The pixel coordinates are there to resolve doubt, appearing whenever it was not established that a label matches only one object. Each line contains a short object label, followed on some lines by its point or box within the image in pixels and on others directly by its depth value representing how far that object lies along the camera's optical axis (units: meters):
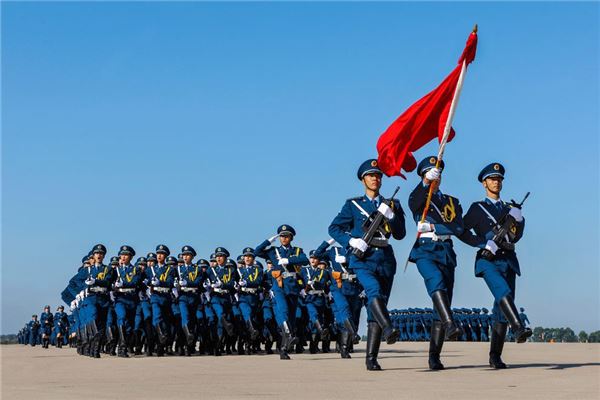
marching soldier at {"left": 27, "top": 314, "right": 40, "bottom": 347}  47.80
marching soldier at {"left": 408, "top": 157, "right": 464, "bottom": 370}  11.24
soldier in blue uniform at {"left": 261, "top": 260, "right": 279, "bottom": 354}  21.50
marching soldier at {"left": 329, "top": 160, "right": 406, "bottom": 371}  11.26
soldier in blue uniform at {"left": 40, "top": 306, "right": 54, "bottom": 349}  42.35
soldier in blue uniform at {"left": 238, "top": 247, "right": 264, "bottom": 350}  20.23
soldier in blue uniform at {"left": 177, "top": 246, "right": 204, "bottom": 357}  20.09
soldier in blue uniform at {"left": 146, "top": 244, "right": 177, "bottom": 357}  19.86
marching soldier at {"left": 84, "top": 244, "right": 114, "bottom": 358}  19.34
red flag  12.14
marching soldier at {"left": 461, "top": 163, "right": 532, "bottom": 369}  11.47
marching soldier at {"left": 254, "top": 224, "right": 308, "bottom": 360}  16.78
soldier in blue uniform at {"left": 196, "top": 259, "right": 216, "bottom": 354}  21.06
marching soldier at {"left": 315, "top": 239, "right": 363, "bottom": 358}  16.84
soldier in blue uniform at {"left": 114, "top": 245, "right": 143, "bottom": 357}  19.56
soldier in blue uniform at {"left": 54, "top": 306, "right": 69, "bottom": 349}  41.63
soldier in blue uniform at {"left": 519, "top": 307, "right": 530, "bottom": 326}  27.37
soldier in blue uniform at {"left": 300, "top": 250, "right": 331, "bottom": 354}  20.95
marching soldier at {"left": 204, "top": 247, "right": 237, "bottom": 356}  20.55
